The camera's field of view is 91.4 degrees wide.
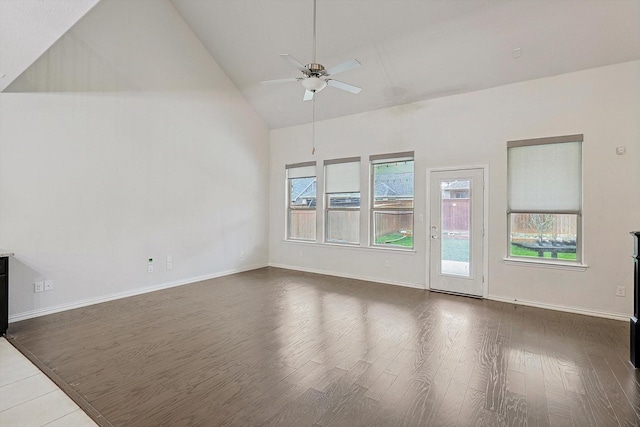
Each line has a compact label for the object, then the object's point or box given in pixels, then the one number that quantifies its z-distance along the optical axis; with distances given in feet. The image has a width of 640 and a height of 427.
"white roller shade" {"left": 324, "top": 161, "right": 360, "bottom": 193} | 20.61
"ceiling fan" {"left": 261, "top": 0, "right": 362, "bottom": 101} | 10.52
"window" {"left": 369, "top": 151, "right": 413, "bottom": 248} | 18.53
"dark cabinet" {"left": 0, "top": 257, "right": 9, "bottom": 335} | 10.94
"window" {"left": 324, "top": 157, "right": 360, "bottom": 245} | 20.67
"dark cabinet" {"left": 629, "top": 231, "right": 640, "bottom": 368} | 8.89
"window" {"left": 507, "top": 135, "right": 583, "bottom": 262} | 13.97
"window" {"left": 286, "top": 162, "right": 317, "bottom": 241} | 22.77
